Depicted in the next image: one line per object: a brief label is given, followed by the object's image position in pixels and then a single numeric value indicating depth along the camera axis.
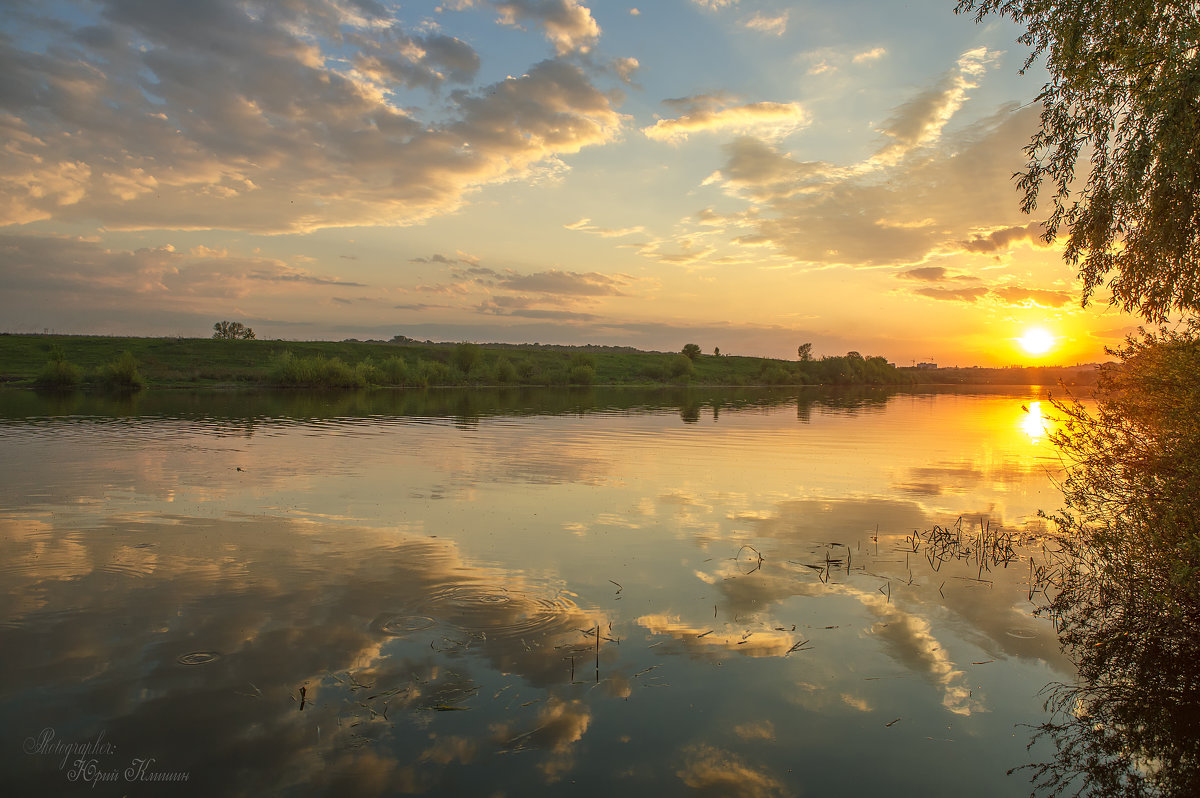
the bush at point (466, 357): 116.44
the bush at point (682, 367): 147.38
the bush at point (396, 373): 104.88
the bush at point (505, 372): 118.19
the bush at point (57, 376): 79.62
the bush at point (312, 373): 93.56
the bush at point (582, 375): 125.00
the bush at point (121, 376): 81.88
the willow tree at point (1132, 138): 10.20
